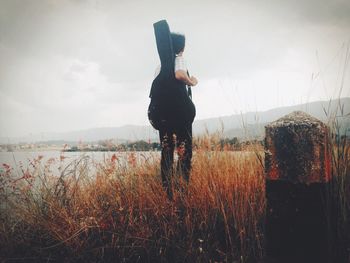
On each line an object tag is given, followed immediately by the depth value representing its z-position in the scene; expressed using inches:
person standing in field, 98.4
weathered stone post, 44.3
